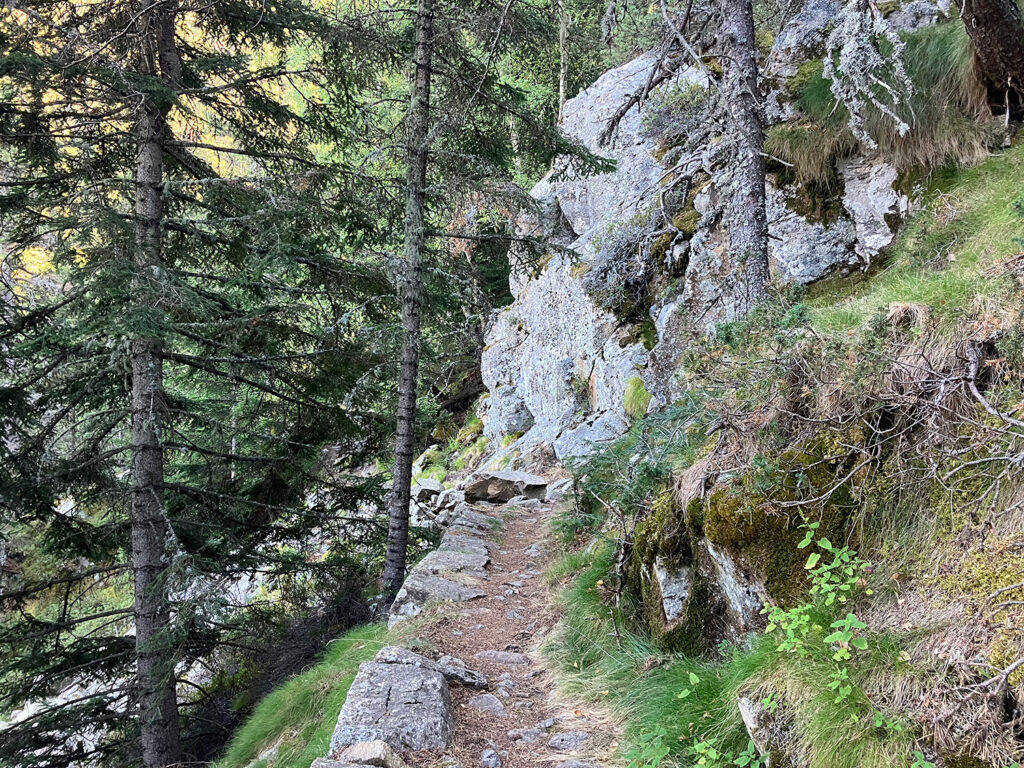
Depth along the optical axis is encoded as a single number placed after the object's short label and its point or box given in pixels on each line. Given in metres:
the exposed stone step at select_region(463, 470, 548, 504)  11.91
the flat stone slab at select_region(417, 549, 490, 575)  7.27
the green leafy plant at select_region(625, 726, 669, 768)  2.82
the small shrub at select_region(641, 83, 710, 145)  10.79
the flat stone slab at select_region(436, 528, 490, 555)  8.17
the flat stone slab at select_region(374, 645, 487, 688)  4.46
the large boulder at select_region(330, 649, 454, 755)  3.56
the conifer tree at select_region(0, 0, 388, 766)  6.21
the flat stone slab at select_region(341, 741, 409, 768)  3.21
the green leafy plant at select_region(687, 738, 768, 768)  2.46
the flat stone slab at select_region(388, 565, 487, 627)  6.26
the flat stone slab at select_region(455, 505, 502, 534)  9.45
